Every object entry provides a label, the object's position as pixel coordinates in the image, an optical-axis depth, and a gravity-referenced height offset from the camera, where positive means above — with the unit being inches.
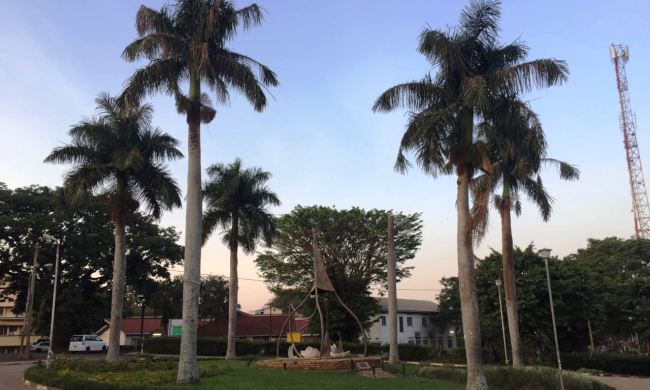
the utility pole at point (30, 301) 1549.7 +74.8
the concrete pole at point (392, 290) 1179.9 +67.7
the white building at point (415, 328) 2544.3 -32.8
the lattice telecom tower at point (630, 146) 2527.1 +803.9
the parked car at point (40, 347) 2069.4 -74.2
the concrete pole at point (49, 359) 895.4 -53.4
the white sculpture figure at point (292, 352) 1009.4 -56.3
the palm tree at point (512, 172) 715.4 +244.0
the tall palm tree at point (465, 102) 655.1 +279.3
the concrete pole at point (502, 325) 1328.5 -14.2
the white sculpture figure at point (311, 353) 979.3 -54.8
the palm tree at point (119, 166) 1019.3 +297.6
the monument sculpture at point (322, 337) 987.9 -28.3
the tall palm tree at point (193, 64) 724.0 +353.5
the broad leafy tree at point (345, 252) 1672.0 +216.2
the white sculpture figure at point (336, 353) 983.0 -56.9
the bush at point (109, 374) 621.6 -64.9
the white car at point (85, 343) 1825.8 -57.2
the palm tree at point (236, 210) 1390.3 +289.2
